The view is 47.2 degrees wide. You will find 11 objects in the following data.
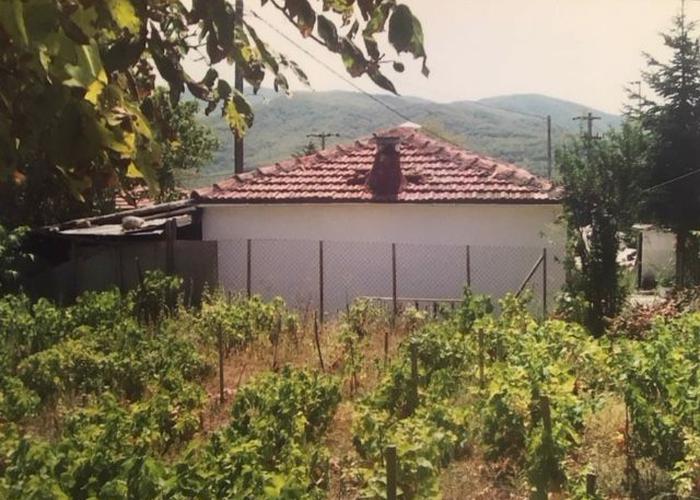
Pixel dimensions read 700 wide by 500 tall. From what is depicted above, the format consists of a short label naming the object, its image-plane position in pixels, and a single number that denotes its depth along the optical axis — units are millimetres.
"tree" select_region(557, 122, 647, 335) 13430
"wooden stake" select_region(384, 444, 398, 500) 4531
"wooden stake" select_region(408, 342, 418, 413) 7523
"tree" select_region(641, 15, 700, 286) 24734
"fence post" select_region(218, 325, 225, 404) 8508
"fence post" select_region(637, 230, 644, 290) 23562
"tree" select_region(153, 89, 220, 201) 28312
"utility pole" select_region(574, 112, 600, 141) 53700
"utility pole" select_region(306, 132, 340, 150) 53116
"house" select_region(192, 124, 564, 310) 14961
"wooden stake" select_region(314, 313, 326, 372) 9684
